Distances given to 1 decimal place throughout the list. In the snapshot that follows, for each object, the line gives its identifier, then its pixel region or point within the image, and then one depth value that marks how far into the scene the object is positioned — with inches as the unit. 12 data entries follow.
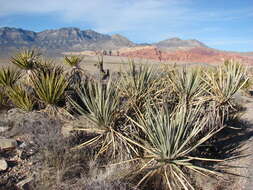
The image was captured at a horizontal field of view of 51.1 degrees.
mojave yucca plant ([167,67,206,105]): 273.7
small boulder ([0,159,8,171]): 202.5
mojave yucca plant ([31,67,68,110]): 279.2
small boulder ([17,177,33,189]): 187.4
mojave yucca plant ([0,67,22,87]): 365.4
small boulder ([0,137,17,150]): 231.1
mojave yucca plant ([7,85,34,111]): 294.8
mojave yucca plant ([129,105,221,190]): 191.5
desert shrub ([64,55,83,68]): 455.7
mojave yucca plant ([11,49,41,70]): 348.5
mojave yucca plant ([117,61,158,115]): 261.1
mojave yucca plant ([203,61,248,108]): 269.4
